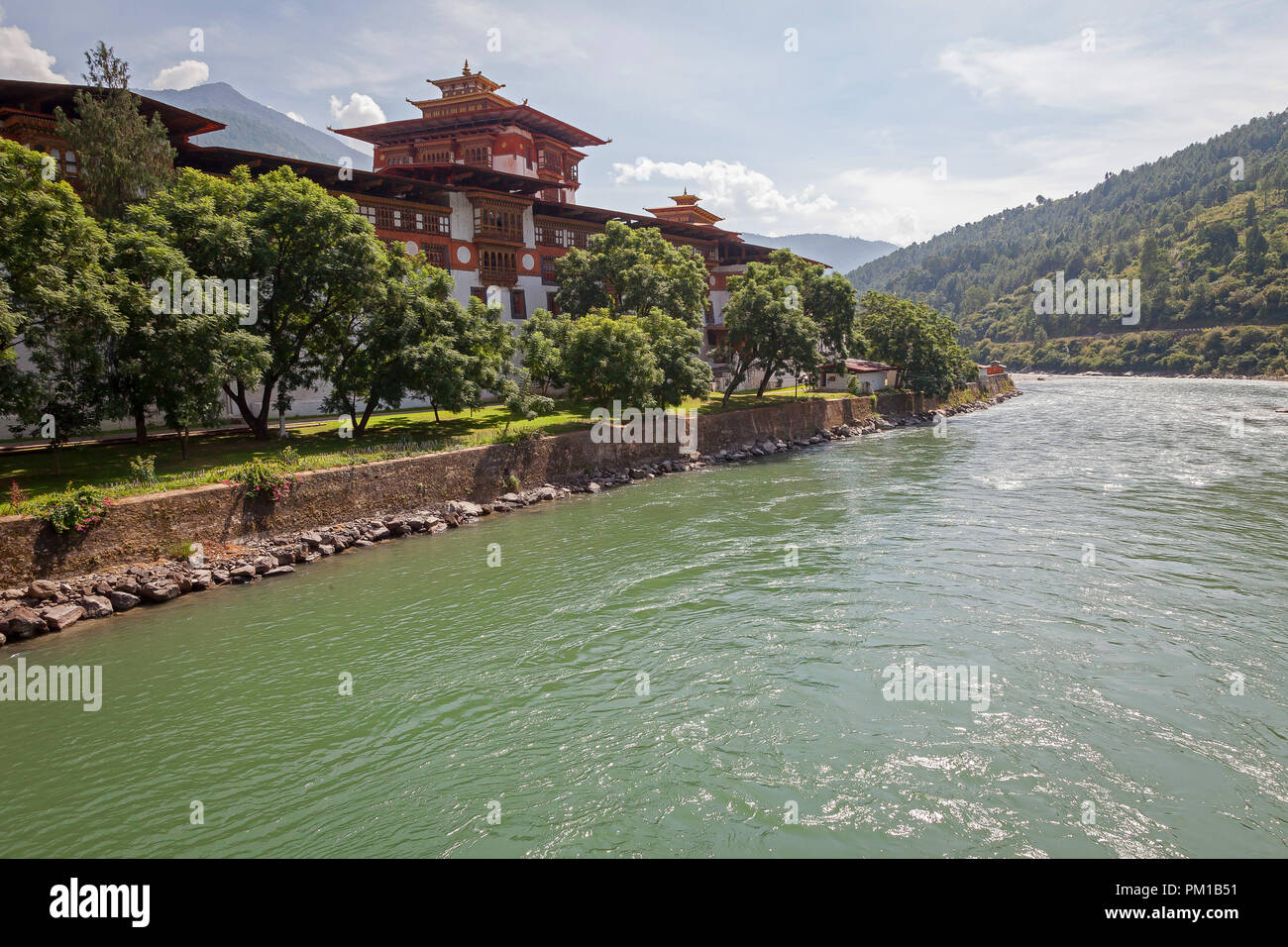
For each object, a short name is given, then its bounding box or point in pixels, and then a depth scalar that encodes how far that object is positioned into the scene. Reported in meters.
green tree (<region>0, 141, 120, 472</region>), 20.14
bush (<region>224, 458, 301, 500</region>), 23.55
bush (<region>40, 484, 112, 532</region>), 18.98
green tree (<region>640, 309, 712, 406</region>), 42.16
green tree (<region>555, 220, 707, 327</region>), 47.72
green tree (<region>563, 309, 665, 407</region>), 37.97
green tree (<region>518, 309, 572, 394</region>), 39.38
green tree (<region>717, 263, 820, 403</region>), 50.66
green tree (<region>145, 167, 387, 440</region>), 26.27
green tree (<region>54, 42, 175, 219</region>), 28.00
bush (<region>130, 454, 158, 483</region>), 22.22
